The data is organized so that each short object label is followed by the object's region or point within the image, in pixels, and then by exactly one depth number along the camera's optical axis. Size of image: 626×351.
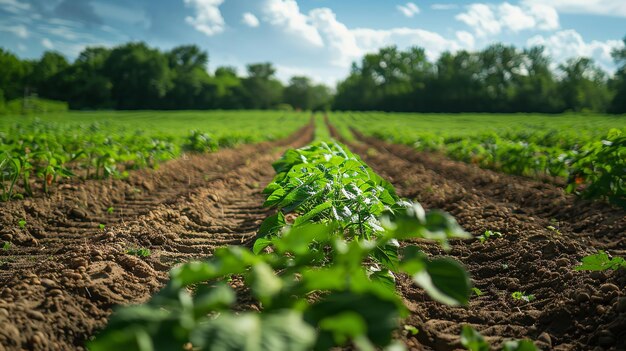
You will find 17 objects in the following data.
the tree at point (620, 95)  51.62
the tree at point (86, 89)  64.31
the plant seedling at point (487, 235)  4.10
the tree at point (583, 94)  62.56
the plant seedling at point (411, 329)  2.37
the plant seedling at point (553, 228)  4.36
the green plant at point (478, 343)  1.54
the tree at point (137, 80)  68.75
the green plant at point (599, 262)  2.32
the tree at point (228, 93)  74.94
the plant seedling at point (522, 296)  2.90
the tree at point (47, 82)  64.81
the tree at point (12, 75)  58.31
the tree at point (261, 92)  83.38
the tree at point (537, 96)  61.12
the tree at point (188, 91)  72.19
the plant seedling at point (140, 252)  3.42
